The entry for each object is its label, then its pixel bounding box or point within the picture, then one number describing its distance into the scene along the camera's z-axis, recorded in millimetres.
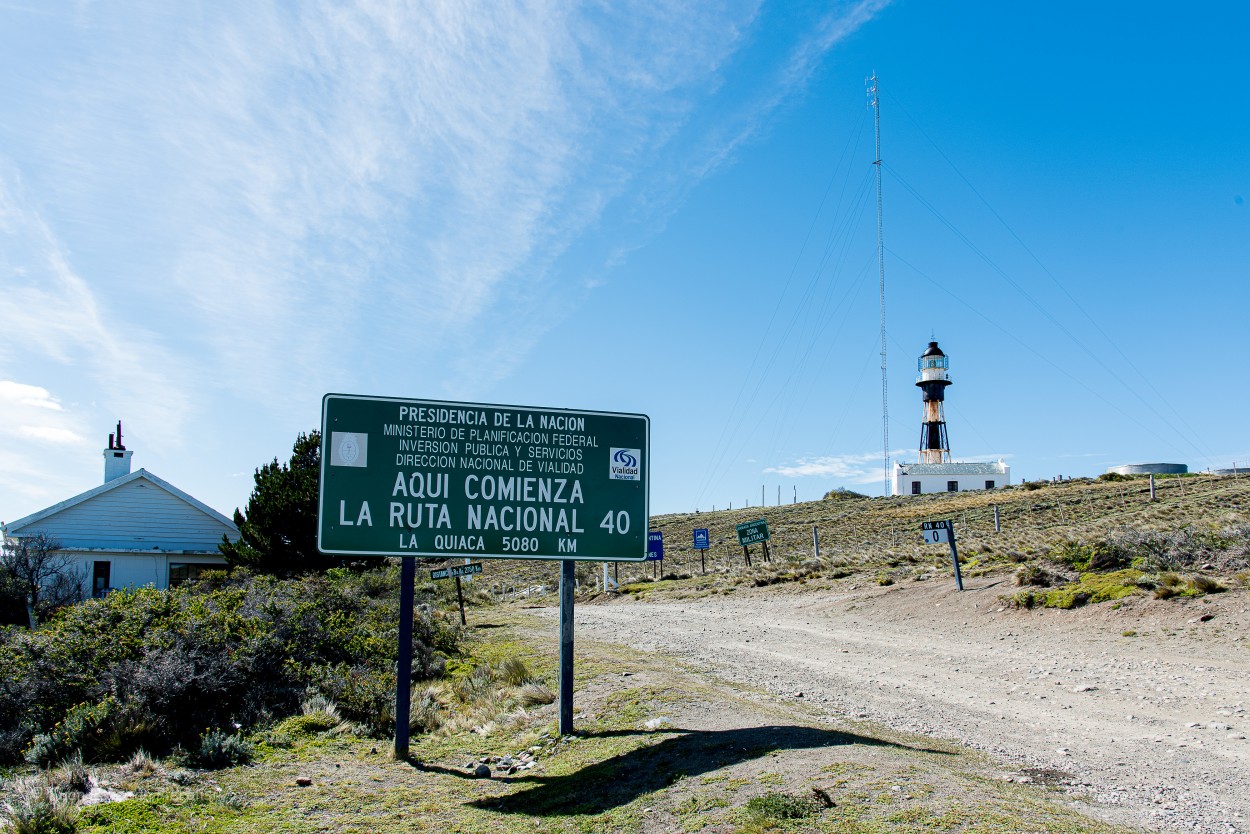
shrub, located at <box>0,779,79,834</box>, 5496
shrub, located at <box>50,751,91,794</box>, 6699
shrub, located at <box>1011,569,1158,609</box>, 13656
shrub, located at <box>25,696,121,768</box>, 7848
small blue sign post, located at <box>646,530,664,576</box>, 26312
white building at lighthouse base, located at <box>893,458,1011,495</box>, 66875
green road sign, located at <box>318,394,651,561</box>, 7785
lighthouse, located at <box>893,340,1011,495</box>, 67188
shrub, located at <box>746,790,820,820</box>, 4605
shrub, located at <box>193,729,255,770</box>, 7684
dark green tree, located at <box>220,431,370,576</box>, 26328
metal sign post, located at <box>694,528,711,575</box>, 31281
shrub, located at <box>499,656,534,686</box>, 10758
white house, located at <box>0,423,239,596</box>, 25578
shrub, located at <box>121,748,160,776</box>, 7203
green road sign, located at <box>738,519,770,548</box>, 28922
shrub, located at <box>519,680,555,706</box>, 9562
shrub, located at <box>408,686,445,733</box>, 9055
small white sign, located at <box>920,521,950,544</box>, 17922
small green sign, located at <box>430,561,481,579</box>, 15948
